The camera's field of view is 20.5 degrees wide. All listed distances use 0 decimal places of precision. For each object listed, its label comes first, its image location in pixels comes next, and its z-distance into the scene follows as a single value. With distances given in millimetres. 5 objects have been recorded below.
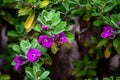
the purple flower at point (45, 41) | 1703
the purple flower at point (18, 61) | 1731
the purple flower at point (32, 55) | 1656
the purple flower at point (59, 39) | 1724
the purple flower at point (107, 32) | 1843
